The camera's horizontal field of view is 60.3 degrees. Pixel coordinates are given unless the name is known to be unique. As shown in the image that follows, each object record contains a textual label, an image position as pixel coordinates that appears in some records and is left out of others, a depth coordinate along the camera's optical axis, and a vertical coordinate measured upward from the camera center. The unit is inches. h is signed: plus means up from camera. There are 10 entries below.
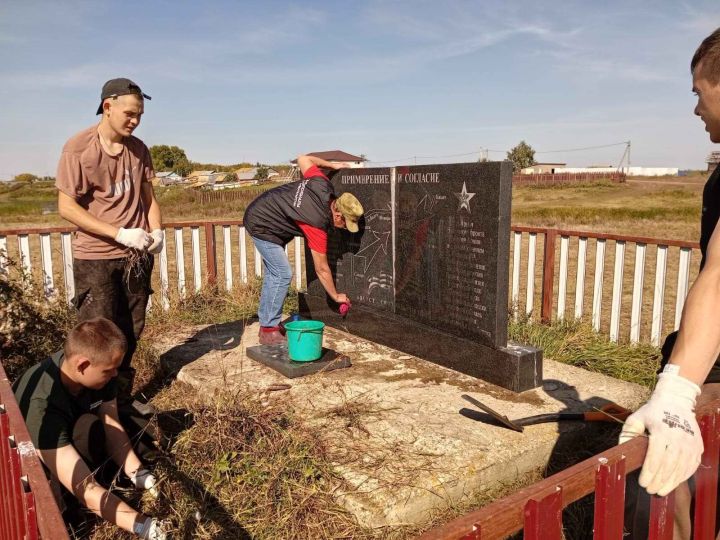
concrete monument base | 124.5 -59.9
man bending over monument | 205.6 -15.5
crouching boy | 111.0 -41.8
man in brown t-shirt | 146.7 -8.3
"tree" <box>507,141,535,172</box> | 3129.9 +123.3
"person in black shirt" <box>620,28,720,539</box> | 59.5 -21.5
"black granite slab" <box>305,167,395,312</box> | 217.5 -24.9
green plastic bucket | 188.5 -48.9
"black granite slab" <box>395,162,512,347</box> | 172.2 -21.0
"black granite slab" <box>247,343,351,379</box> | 187.5 -56.6
